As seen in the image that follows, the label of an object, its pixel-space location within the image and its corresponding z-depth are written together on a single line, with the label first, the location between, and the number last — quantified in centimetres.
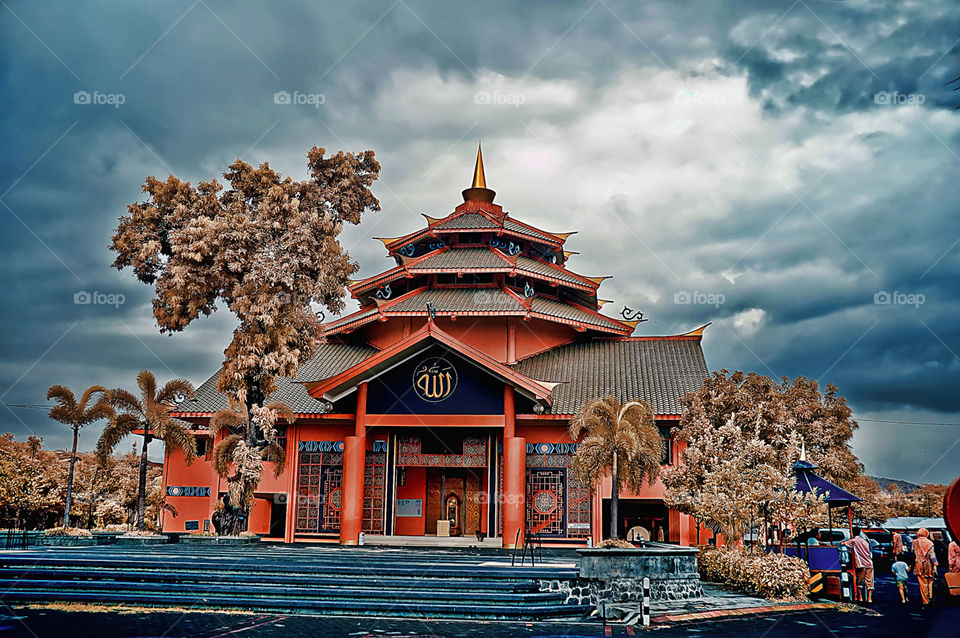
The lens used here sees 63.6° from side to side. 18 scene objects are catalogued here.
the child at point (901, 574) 1967
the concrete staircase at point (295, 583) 1558
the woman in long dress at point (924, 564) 1939
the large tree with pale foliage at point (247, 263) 2622
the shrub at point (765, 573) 1873
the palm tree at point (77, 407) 2580
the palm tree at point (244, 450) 2539
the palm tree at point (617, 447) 2122
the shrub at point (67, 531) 2464
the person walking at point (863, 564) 1956
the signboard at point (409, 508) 2994
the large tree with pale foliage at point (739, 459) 2080
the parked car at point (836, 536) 3295
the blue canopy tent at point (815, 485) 2145
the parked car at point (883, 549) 3156
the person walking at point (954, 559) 1997
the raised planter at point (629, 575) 1653
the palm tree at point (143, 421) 2544
